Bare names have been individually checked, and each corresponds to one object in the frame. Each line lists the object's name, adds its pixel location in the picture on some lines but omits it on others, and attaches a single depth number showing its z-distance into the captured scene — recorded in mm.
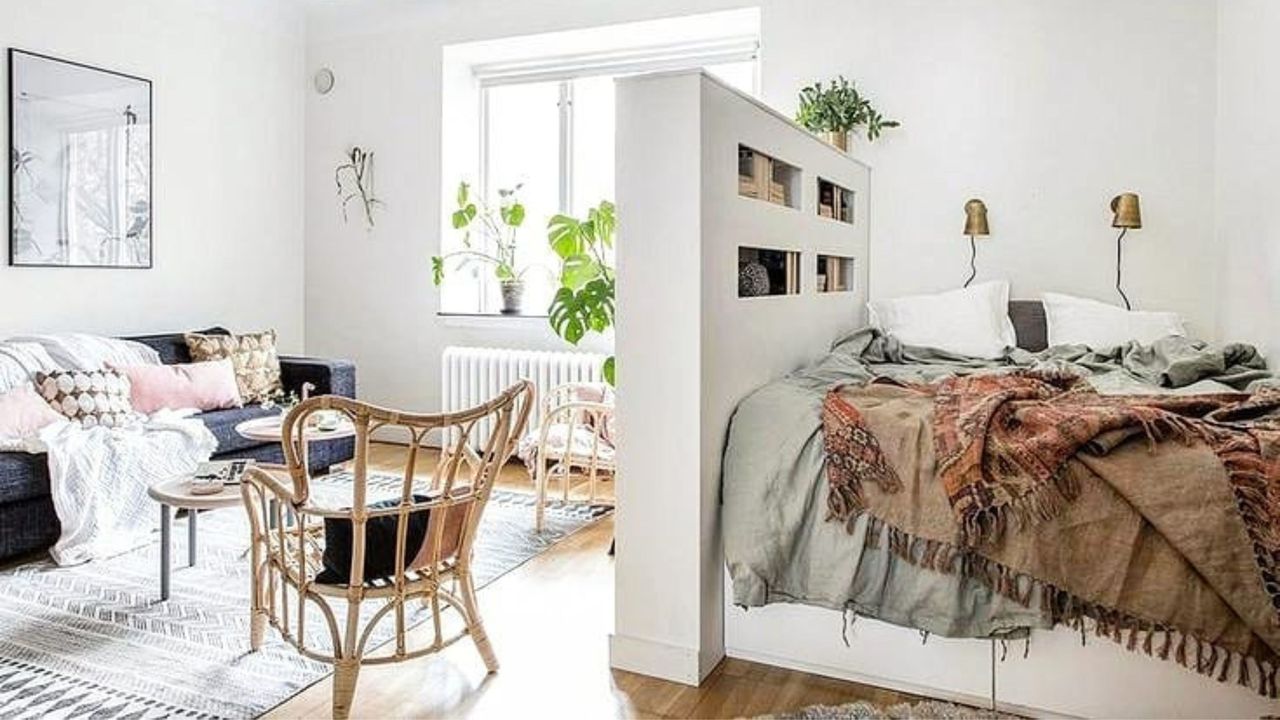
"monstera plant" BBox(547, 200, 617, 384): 4035
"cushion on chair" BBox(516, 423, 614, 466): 4090
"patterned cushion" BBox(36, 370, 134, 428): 3842
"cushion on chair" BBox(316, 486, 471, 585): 2227
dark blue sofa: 3236
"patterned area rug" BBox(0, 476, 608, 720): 2230
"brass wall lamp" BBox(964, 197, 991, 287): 4207
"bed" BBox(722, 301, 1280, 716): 1886
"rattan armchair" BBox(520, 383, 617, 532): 3885
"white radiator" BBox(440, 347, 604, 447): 5059
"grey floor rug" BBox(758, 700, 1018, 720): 2119
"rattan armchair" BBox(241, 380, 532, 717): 2092
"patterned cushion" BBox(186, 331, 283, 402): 4750
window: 5457
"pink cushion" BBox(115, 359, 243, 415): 4230
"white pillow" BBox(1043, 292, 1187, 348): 3662
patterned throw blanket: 1860
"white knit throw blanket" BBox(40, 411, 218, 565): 3314
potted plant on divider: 4371
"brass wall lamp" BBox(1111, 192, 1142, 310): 3916
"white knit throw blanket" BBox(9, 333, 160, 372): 4160
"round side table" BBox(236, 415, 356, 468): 3387
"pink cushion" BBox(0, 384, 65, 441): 3537
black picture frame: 4238
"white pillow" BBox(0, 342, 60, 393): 3861
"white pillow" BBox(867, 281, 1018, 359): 3795
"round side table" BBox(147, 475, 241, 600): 2773
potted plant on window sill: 5461
